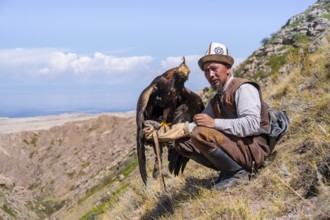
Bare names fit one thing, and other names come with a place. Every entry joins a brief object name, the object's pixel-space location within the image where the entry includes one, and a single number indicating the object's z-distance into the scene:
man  4.38
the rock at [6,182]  39.04
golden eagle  5.43
